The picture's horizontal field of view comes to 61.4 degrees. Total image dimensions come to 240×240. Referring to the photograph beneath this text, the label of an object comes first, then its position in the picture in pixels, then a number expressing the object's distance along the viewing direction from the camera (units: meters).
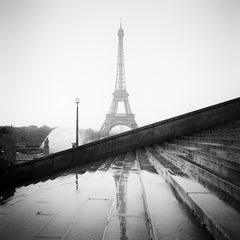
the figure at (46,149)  23.21
